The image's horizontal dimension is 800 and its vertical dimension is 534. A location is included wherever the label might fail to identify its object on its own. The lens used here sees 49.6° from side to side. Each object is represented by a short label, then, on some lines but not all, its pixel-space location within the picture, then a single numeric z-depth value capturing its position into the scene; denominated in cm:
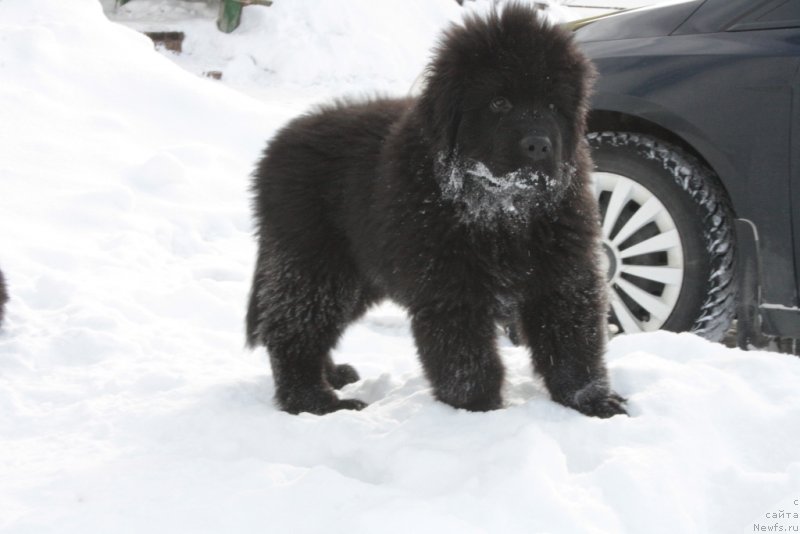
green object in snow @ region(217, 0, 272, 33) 1270
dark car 326
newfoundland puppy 279
